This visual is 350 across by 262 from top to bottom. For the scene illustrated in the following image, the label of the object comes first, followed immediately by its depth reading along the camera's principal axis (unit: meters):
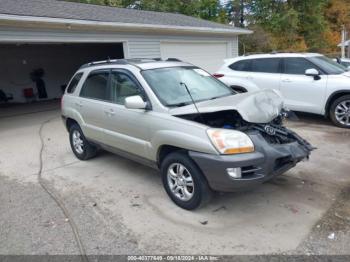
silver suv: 3.25
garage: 8.84
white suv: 6.92
